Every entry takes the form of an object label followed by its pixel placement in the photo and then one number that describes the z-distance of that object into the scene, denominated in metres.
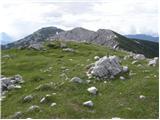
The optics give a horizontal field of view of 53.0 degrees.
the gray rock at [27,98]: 10.44
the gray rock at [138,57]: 19.40
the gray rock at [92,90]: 10.56
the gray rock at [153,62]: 15.13
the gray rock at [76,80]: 11.71
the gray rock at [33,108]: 9.33
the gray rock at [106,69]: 12.16
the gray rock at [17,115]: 9.09
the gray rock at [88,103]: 9.48
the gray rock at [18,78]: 13.25
